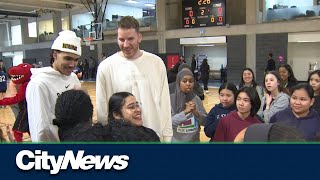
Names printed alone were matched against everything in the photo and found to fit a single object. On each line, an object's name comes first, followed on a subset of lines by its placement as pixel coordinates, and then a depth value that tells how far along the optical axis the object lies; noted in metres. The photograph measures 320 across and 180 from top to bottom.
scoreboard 16.44
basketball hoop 19.79
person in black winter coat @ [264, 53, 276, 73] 14.72
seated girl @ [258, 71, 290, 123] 3.64
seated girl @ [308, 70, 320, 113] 4.03
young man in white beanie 2.03
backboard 19.76
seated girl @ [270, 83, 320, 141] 2.77
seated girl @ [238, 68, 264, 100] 4.77
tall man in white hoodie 2.32
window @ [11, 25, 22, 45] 31.55
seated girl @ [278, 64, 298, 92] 4.85
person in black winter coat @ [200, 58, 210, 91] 14.78
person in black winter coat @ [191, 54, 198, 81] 16.21
